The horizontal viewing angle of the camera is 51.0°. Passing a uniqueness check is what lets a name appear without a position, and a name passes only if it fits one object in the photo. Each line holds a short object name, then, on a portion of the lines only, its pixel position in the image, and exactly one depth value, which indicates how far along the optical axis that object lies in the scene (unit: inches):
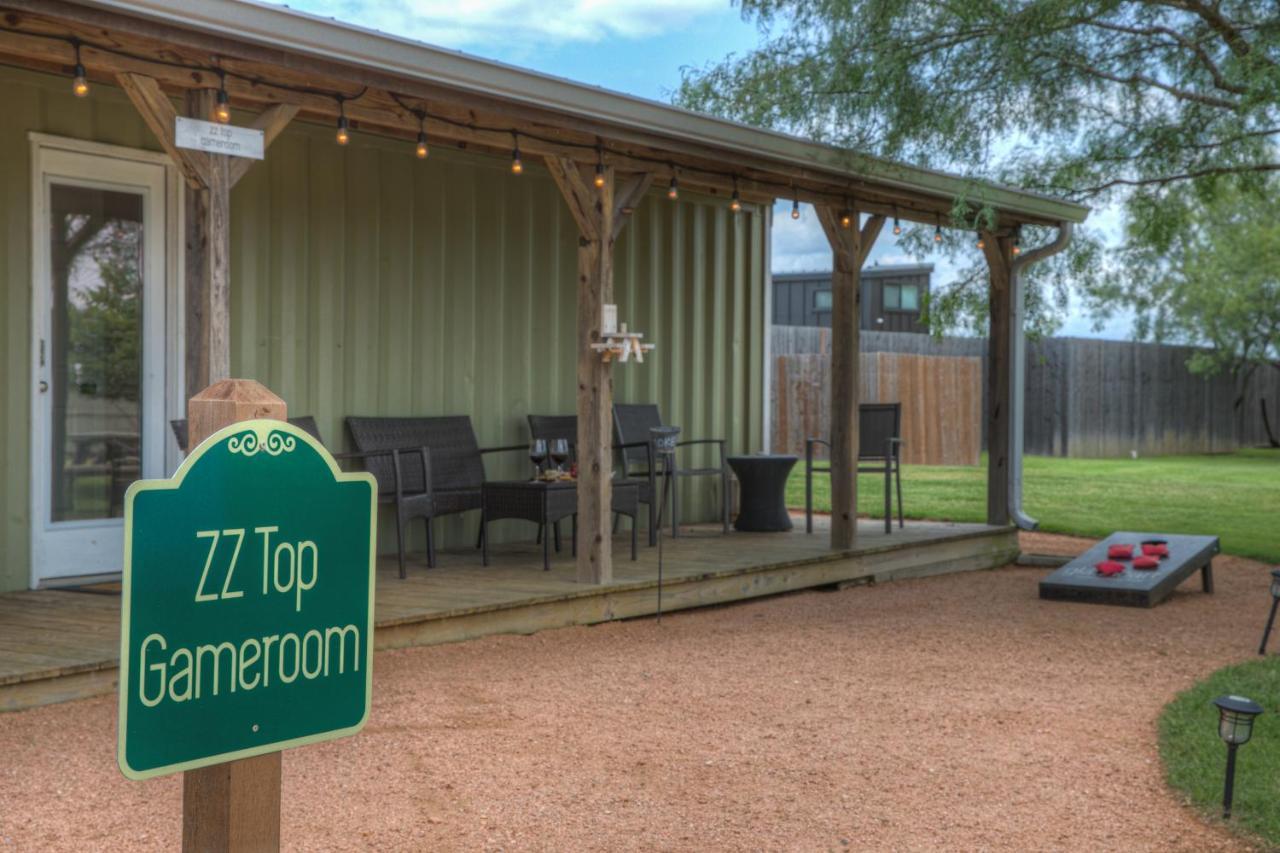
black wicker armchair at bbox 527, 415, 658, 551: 310.3
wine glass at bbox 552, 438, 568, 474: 267.3
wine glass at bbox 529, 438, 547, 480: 265.9
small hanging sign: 175.9
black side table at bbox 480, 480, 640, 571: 261.4
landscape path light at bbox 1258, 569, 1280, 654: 213.8
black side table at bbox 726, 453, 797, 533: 352.2
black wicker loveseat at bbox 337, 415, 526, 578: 257.4
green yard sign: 60.9
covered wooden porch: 177.9
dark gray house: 904.3
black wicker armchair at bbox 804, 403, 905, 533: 337.7
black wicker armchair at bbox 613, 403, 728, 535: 330.0
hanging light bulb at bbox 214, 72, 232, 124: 184.5
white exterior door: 228.7
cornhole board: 282.4
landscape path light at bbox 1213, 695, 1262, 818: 134.0
